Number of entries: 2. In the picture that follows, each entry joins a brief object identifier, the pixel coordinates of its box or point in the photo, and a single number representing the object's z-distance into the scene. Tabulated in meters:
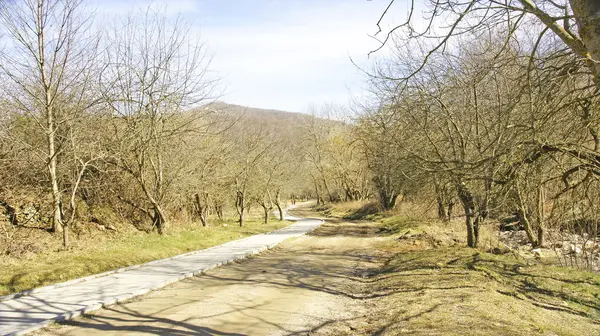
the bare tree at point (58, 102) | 13.52
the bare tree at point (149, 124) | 18.50
